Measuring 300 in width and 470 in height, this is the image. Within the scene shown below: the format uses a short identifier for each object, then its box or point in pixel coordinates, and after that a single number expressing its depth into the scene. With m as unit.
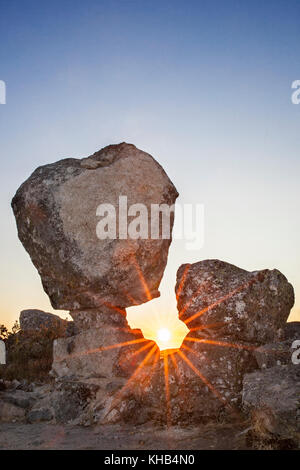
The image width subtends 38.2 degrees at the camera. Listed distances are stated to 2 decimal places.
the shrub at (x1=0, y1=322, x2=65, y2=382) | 14.05
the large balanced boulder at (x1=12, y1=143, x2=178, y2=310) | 10.12
